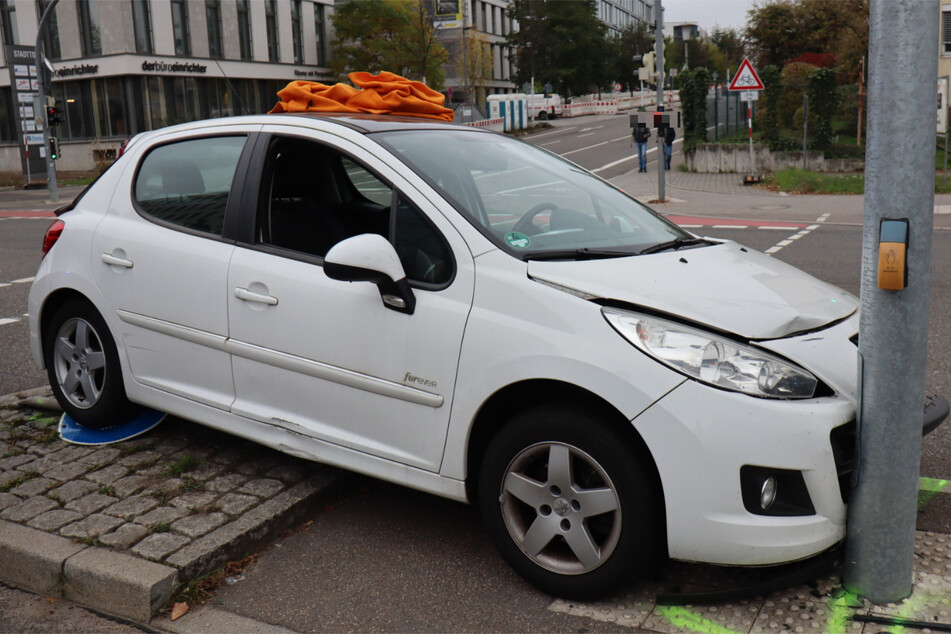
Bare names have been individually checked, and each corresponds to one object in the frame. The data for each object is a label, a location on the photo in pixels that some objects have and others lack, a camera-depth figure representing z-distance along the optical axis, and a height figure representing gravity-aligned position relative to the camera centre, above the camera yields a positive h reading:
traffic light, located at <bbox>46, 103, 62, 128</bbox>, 27.27 +0.60
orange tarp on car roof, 4.66 +0.13
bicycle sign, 22.16 +0.67
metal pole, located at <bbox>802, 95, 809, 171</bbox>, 24.29 -0.04
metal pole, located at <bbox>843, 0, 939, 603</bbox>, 2.91 -0.62
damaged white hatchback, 2.98 -0.77
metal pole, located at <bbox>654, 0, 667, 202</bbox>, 21.18 +1.09
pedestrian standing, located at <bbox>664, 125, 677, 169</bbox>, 25.55 -0.74
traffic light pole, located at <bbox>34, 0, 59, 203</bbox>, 26.60 +0.31
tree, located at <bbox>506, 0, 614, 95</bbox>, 89.50 +6.91
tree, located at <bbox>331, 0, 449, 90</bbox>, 61.41 +5.27
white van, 67.69 +0.72
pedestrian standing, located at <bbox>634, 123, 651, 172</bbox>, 24.42 -0.53
